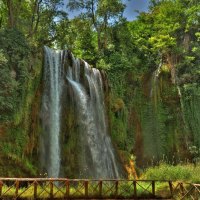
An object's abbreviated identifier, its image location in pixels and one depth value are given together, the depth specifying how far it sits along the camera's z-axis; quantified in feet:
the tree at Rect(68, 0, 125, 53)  92.48
